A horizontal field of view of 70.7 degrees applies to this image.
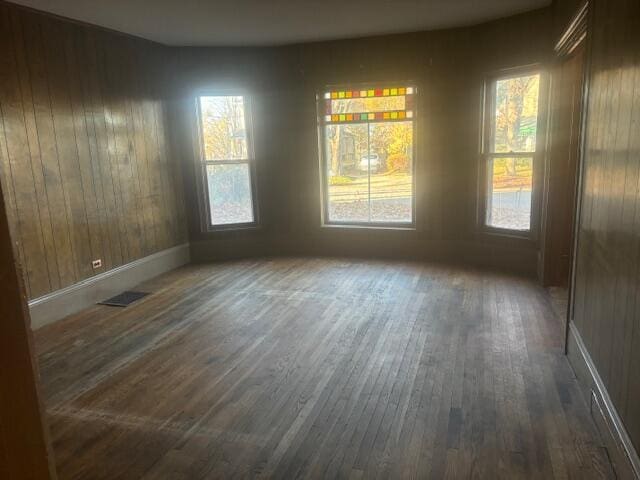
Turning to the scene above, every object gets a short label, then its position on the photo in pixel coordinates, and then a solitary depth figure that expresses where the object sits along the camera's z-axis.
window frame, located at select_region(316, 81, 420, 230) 5.34
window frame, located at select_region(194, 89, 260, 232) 5.59
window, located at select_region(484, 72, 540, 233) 4.61
